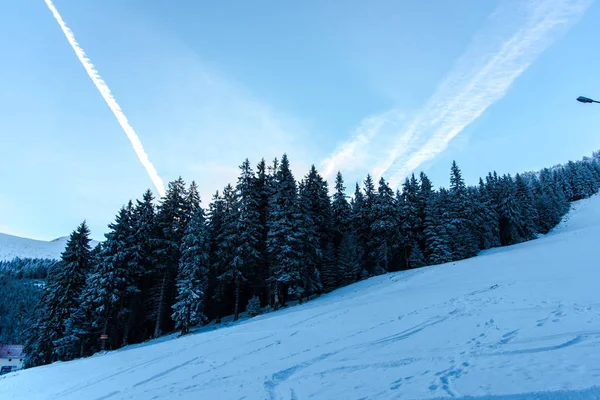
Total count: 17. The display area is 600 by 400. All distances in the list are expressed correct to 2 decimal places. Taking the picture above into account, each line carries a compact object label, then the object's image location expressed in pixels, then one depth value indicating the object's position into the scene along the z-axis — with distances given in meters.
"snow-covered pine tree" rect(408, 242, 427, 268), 40.91
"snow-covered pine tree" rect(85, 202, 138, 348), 29.25
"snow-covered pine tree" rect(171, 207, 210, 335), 28.92
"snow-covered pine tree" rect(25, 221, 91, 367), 29.25
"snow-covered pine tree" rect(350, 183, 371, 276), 45.55
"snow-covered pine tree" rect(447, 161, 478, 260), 44.50
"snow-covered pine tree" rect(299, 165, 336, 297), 32.72
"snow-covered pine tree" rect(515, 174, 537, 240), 58.56
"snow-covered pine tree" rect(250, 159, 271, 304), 35.66
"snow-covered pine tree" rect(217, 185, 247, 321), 31.58
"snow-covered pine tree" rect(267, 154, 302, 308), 30.45
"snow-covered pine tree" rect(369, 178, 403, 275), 42.69
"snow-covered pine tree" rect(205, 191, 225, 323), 33.88
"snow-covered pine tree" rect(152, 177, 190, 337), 33.09
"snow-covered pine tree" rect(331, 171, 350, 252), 45.38
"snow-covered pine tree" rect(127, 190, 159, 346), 32.75
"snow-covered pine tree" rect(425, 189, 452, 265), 42.62
